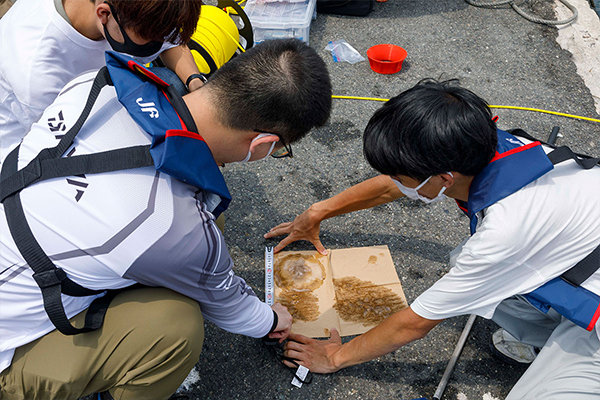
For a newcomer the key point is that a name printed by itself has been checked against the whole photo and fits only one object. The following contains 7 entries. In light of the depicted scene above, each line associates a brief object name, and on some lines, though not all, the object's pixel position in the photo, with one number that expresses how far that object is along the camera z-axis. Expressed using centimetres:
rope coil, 460
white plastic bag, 418
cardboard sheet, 243
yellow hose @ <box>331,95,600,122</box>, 365
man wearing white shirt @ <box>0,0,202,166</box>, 176
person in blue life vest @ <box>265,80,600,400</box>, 158
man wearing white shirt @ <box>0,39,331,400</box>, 146
